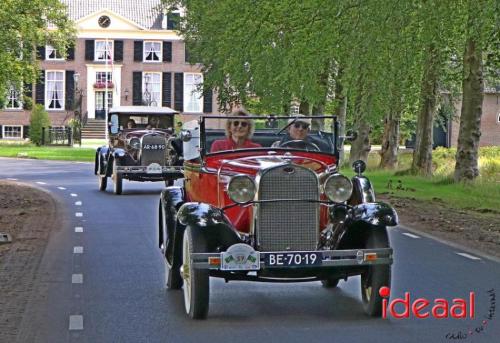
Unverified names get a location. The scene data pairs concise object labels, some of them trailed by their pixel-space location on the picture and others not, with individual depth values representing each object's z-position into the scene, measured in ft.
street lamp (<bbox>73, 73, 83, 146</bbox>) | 244.87
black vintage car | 79.71
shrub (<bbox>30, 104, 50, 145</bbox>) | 224.74
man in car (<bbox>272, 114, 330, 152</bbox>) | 31.68
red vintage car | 26.53
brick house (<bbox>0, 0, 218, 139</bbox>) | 261.03
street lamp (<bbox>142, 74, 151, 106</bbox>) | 259.31
